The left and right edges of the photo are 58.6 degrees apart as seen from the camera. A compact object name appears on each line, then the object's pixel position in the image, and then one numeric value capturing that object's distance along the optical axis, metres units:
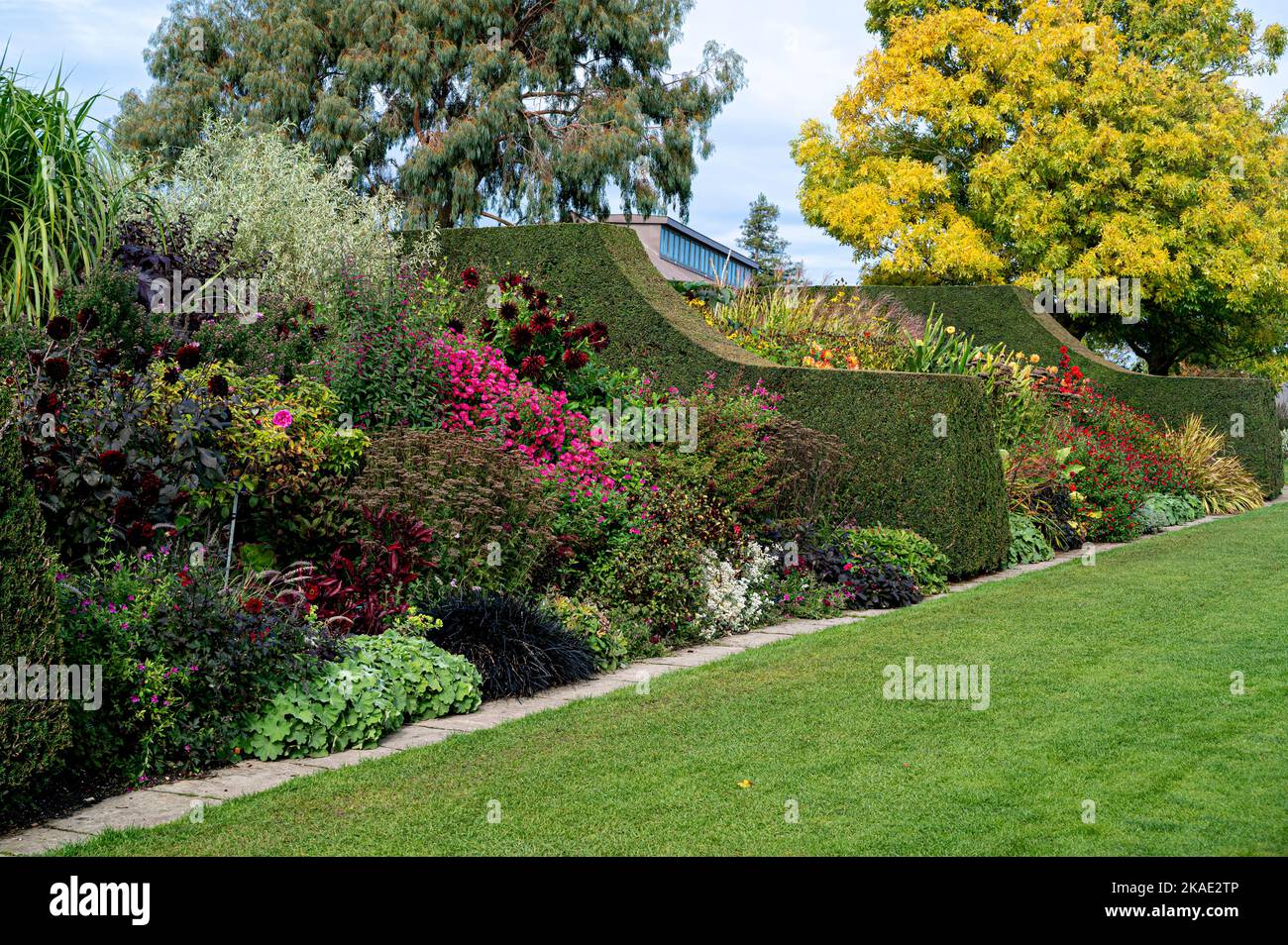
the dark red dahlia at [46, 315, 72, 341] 6.14
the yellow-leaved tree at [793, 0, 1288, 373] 23.75
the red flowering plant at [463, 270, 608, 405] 10.09
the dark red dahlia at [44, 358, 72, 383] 5.82
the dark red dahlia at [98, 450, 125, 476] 5.57
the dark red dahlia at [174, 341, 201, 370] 6.48
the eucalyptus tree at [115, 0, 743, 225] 26.61
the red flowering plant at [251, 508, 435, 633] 6.37
